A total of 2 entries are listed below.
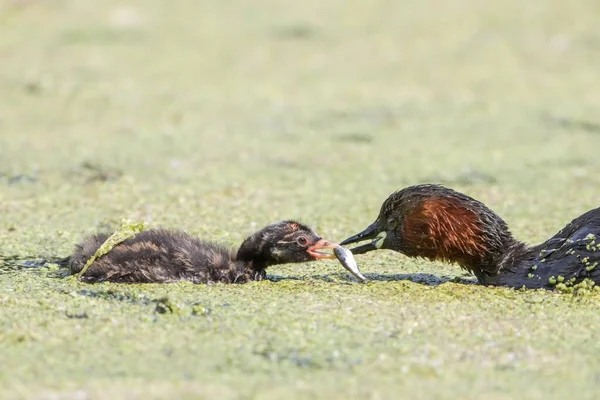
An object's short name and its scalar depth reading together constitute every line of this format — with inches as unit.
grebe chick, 442.0
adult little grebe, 428.5
